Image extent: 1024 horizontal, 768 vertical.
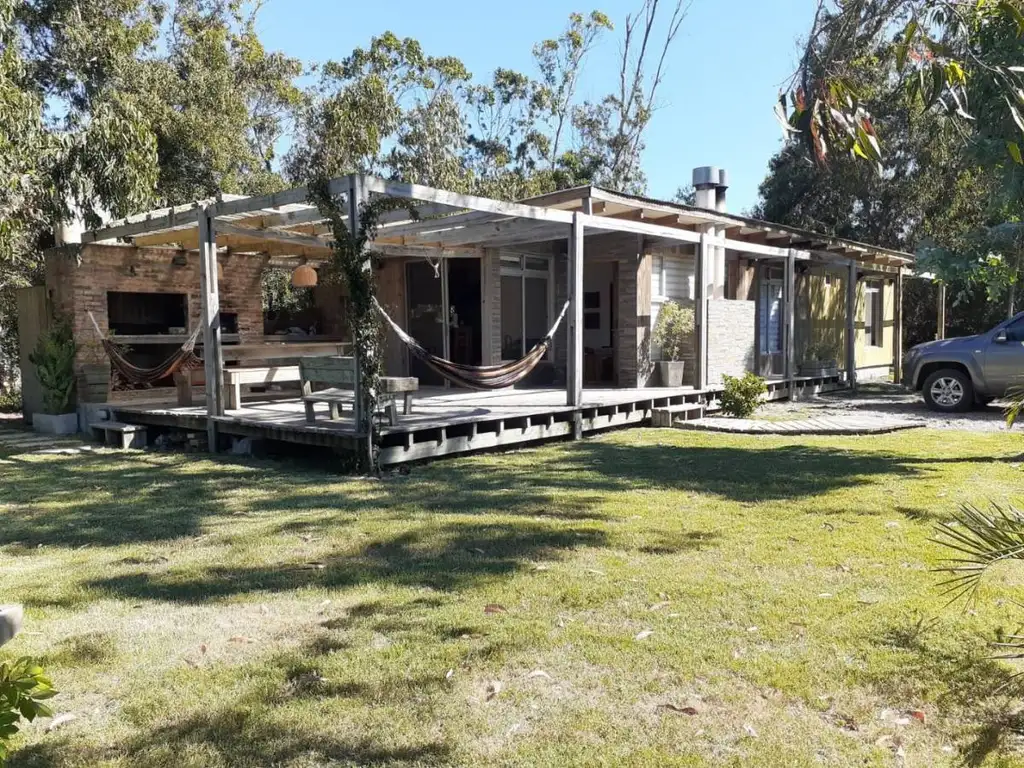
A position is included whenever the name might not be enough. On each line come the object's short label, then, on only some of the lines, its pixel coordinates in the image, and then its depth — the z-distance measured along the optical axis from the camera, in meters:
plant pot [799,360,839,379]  14.80
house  9.23
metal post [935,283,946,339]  17.72
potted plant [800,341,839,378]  14.92
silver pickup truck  10.80
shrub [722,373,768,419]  10.84
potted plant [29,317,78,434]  10.37
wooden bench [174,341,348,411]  9.09
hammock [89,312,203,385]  9.23
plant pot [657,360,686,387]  12.45
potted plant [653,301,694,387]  12.66
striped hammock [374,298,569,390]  7.55
